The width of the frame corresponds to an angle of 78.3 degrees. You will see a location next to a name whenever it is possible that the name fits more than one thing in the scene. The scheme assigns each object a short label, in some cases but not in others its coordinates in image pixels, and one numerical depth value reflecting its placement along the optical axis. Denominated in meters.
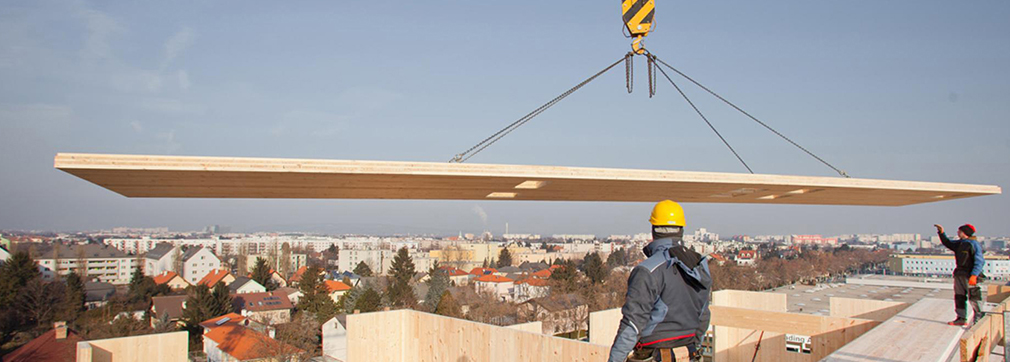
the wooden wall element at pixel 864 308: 9.51
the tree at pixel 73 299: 36.28
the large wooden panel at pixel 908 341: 3.99
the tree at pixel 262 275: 48.75
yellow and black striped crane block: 6.17
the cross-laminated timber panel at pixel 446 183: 4.86
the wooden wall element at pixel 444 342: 5.95
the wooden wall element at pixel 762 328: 6.88
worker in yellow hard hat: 2.38
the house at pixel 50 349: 19.14
